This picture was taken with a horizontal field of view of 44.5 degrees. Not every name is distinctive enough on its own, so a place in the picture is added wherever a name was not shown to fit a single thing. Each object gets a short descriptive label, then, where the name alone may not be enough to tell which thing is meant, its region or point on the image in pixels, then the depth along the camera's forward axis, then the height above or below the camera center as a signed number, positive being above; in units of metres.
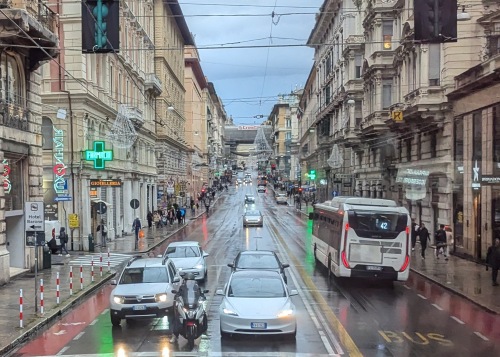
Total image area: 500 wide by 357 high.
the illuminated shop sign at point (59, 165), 32.84 +0.77
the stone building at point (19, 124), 22.28 +2.23
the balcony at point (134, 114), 45.28 +4.88
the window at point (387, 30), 43.97 +10.62
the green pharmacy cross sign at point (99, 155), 34.66 +1.36
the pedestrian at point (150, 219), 54.69 -3.65
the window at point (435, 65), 33.06 +6.03
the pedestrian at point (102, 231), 37.17 -3.20
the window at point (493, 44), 28.97 +6.33
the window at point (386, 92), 44.78 +6.19
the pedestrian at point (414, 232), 32.53 -3.10
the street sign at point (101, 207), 33.67 -1.56
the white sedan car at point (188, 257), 22.23 -3.03
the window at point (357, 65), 58.42 +10.70
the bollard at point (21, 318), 14.88 -3.38
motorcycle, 13.06 -2.90
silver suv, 15.30 -2.92
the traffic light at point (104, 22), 13.54 +3.48
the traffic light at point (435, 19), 13.00 +3.35
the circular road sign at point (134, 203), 39.84 -1.60
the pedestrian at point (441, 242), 29.56 -3.24
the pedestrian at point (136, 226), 37.74 -3.01
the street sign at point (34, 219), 17.64 -1.15
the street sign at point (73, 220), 33.97 -2.28
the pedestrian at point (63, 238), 32.44 -3.12
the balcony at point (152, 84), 56.91 +8.94
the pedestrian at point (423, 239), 30.46 -3.13
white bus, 21.23 -2.32
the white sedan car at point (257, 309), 12.91 -2.83
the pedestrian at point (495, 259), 21.71 -3.03
